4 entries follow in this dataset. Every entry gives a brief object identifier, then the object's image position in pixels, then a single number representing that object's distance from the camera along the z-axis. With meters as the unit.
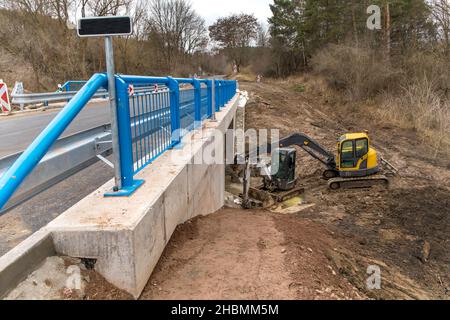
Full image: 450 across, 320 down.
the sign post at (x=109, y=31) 2.97
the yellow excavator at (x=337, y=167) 12.83
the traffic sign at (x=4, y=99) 14.84
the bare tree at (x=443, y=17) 21.38
